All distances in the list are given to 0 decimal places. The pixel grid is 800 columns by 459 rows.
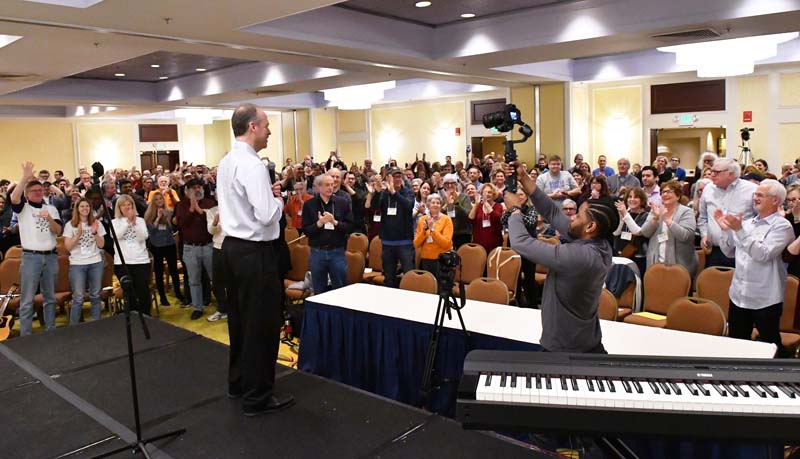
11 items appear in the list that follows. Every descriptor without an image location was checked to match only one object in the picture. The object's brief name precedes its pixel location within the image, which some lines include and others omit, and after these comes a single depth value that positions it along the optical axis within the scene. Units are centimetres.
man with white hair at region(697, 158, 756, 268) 516
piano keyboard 185
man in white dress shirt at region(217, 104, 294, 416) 288
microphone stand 266
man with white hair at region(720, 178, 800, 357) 390
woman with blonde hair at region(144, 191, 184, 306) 714
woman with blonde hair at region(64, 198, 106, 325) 584
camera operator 260
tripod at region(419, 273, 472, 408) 319
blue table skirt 357
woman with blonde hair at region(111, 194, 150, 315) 591
